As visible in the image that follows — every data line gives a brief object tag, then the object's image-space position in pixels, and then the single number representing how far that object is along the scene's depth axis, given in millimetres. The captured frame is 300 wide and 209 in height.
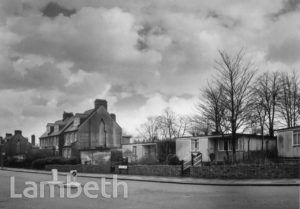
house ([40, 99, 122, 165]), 68938
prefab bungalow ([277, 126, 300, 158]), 35250
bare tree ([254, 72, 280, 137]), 55188
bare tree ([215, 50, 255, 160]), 35822
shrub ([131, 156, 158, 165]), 42950
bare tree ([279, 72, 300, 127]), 55094
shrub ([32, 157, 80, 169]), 53844
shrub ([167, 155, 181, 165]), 36806
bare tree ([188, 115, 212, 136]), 44406
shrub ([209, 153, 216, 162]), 42781
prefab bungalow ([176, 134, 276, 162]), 42750
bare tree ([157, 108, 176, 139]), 84438
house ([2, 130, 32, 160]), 98062
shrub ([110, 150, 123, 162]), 53116
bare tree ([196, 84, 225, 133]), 39181
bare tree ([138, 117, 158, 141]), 91100
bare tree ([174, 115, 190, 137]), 82094
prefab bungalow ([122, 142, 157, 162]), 55156
